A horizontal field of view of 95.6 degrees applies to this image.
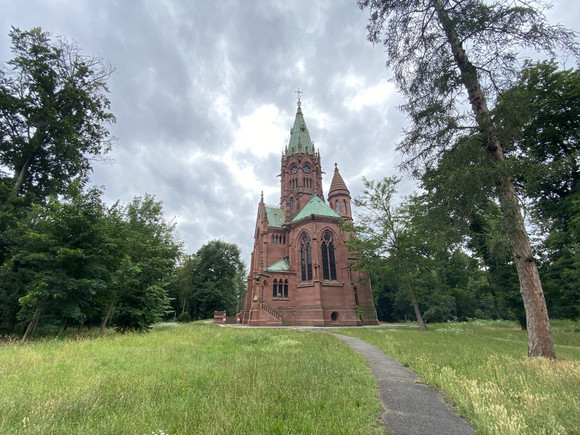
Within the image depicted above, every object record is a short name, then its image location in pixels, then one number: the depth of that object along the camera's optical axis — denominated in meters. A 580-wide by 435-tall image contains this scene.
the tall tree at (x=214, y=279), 43.16
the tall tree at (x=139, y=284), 15.53
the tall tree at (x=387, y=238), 23.11
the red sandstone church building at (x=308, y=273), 29.31
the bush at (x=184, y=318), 38.81
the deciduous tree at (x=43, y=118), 16.09
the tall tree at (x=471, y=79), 8.04
